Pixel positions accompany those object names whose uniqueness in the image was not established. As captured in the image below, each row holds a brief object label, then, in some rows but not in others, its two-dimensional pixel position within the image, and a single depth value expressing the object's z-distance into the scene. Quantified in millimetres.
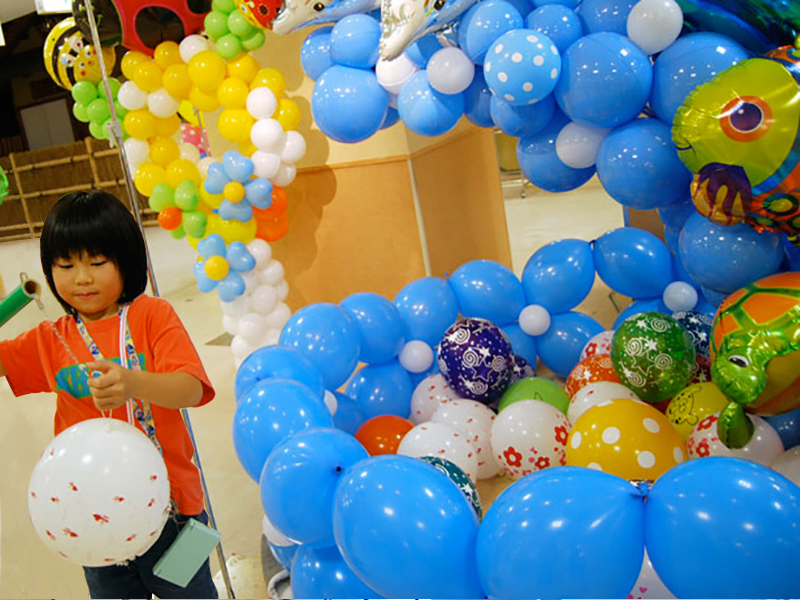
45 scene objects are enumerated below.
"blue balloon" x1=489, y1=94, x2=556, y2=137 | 2260
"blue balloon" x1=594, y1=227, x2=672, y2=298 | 2949
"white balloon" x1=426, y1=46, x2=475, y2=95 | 2285
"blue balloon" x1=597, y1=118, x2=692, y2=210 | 2078
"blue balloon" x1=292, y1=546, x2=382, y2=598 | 1903
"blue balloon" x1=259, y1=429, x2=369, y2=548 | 1741
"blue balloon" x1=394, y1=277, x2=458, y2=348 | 3008
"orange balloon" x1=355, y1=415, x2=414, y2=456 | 2605
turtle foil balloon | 1749
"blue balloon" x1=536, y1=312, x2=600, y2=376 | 3105
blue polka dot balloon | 2043
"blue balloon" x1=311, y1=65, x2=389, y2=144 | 2480
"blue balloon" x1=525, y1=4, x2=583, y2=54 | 2152
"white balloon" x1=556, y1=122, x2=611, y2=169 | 2246
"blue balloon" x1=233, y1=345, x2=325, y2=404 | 2309
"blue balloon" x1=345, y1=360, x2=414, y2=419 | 2959
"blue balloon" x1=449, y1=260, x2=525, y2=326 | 3057
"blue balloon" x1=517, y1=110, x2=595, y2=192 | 2340
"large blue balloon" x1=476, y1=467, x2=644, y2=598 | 1334
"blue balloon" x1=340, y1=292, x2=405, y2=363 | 2838
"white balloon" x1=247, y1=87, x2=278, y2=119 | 3268
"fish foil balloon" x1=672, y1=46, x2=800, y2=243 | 1685
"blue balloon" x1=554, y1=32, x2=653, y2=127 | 2029
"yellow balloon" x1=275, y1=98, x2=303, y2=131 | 3361
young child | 1271
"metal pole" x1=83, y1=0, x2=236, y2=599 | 1458
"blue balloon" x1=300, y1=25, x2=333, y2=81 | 2641
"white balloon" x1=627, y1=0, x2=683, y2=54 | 1983
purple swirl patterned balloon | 2756
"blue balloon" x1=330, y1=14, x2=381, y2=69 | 2496
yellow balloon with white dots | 2109
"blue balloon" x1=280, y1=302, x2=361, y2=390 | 2574
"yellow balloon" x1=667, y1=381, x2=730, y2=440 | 2293
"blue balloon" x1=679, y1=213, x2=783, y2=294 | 1935
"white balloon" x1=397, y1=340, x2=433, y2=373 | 3006
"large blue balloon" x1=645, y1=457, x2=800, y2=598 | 1272
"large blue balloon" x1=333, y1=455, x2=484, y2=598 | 1501
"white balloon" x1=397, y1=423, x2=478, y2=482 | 2375
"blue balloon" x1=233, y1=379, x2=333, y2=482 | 2006
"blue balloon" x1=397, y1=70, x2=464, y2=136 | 2383
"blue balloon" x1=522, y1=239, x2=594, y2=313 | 3023
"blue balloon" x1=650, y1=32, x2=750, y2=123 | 1959
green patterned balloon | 2393
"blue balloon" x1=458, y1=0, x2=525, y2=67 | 2174
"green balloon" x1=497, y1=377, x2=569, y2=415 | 2703
